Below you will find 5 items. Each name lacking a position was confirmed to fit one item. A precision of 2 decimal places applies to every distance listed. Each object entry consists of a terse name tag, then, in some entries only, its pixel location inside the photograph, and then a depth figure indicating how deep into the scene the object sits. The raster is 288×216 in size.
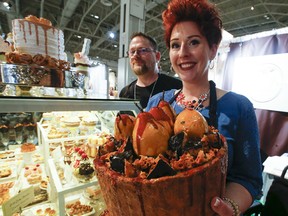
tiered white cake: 1.07
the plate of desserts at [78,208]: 1.47
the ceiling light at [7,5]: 5.15
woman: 0.83
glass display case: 0.84
